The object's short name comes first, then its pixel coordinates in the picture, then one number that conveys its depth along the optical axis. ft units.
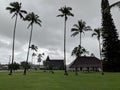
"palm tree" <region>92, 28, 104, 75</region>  95.08
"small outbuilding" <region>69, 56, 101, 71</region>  114.81
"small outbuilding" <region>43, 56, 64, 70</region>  198.44
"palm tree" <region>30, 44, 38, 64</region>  184.22
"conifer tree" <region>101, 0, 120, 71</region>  101.63
